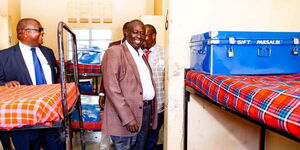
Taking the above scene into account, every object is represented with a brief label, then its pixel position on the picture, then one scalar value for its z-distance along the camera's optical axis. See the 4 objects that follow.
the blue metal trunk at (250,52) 1.63
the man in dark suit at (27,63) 2.16
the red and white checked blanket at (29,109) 1.20
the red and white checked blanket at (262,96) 0.83
